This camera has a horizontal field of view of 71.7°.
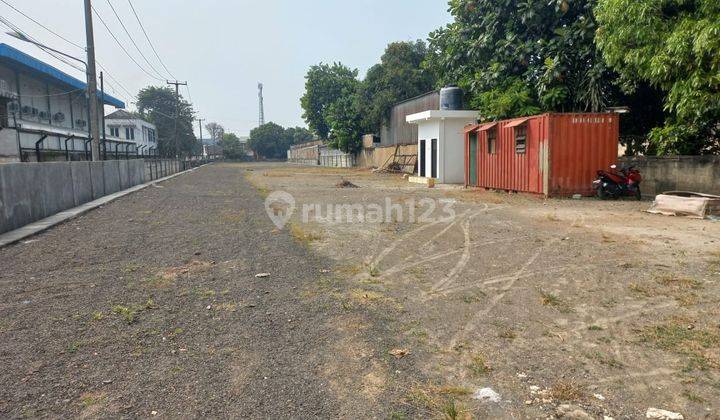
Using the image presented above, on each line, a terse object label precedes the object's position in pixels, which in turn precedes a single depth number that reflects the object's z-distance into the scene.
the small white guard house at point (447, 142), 23.25
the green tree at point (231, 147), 112.82
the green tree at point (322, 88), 58.31
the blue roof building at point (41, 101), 25.66
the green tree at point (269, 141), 120.50
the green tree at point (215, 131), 145.88
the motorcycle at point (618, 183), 14.27
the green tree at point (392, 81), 40.16
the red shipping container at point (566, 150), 14.65
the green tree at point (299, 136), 116.69
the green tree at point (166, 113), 82.94
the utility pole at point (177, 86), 60.47
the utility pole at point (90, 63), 20.67
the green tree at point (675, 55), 10.98
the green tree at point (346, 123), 48.12
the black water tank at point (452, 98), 23.59
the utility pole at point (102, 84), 33.95
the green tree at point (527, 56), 17.05
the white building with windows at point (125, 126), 65.31
